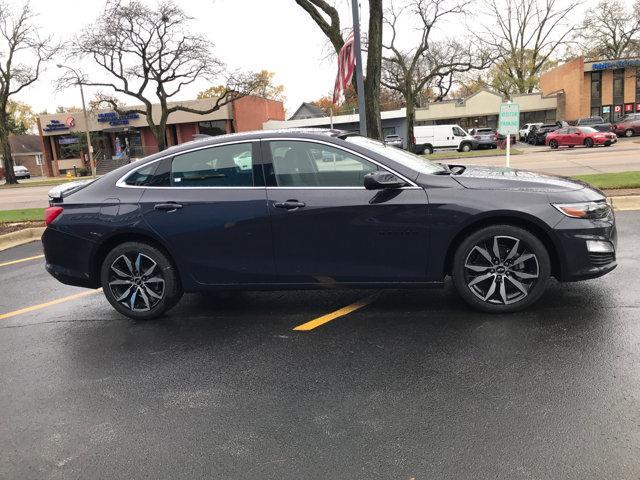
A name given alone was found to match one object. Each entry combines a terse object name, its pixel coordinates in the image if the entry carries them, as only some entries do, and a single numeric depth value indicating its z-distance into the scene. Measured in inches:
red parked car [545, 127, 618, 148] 1215.6
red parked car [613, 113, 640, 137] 1535.3
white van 1550.2
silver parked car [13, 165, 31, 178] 2221.9
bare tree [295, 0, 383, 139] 595.8
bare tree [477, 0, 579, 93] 2263.8
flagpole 427.5
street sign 472.4
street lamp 1435.8
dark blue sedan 169.5
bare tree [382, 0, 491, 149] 1370.6
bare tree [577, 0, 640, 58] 2035.6
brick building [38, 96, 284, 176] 1921.8
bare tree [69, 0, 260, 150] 1371.8
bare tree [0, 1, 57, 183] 1514.5
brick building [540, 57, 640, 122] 1915.6
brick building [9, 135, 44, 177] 2763.3
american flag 397.1
